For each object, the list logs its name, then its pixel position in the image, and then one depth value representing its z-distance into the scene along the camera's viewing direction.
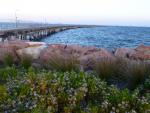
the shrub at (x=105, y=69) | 2.98
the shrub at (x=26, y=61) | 3.59
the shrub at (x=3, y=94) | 1.84
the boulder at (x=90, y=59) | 3.51
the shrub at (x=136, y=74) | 2.82
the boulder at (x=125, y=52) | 4.46
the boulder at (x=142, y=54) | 4.09
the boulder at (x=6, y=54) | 3.84
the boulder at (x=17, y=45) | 4.62
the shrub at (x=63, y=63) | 3.05
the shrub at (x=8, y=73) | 2.50
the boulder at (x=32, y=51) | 3.95
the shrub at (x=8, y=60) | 3.71
